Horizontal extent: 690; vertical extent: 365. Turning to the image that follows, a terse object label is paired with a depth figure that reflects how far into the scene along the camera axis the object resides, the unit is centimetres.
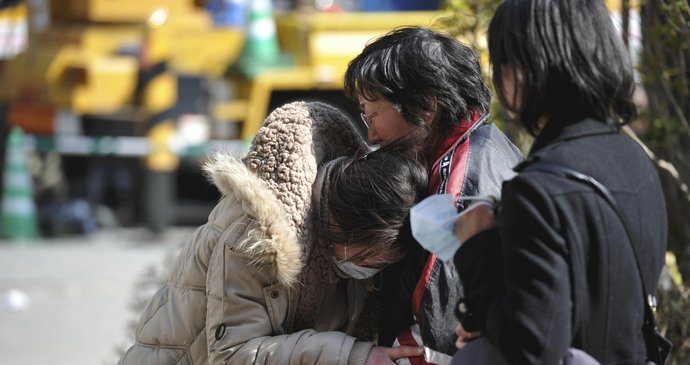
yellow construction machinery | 1819
